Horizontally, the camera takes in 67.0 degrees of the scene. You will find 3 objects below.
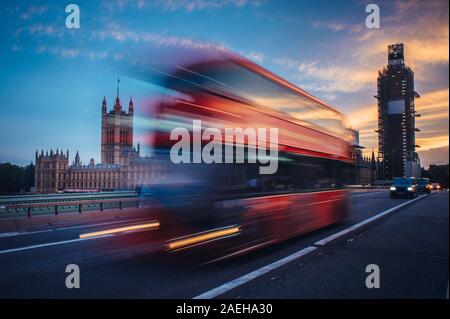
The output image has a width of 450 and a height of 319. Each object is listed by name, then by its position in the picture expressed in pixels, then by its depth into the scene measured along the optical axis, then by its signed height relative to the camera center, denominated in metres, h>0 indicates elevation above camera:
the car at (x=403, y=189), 29.61 -1.56
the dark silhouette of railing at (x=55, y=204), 11.88 -1.25
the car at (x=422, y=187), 35.02 -1.86
